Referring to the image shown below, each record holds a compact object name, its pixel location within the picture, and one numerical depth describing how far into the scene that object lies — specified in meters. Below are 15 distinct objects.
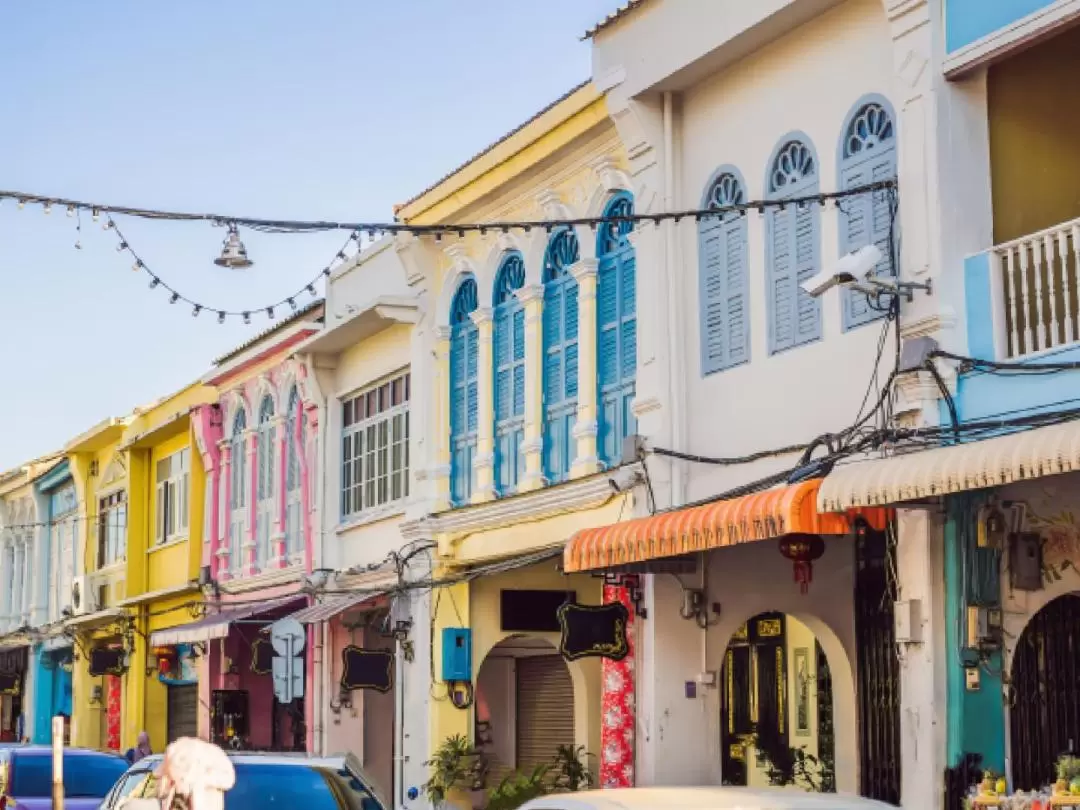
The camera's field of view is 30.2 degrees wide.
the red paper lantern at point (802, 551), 15.31
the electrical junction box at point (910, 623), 13.77
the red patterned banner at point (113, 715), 34.62
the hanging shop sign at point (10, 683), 41.38
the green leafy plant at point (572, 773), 20.39
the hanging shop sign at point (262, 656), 25.89
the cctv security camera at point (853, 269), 13.95
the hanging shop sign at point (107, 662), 33.78
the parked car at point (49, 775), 19.38
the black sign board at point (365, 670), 23.42
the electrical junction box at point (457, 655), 21.64
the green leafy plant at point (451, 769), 21.30
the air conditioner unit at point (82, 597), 36.41
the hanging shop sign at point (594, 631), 17.84
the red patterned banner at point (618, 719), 17.75
